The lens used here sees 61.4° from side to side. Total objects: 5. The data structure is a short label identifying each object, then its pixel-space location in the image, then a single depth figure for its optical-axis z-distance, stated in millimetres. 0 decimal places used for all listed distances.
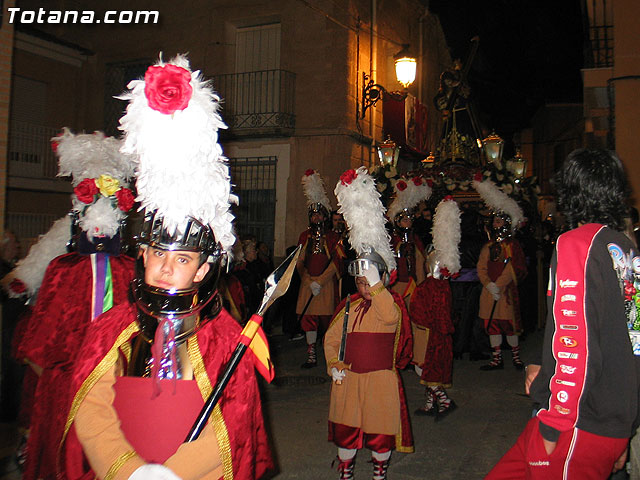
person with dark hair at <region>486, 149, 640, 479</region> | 2275
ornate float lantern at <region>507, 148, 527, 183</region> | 10180
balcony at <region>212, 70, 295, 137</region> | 13984
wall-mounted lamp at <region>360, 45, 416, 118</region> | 12891
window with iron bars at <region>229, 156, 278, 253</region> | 14031
